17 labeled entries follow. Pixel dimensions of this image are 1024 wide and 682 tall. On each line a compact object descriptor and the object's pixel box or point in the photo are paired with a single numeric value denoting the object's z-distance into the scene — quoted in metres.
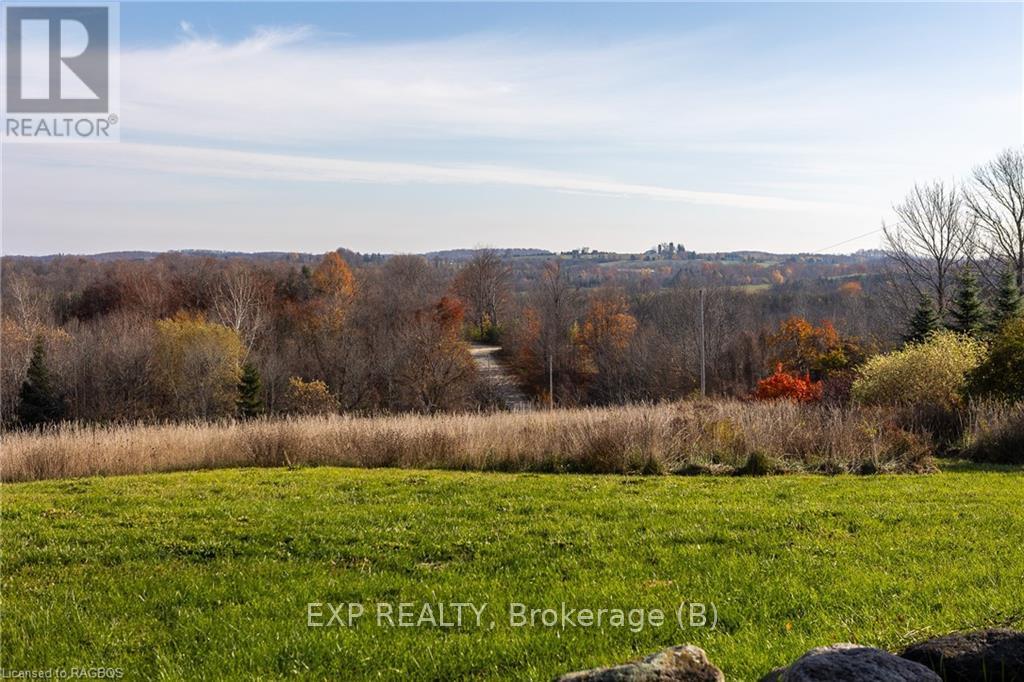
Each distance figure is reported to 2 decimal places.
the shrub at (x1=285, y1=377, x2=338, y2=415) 43.34
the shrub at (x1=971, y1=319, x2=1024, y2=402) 17.69
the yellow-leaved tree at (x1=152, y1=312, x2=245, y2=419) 44.21
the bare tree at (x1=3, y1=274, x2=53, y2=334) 48.66
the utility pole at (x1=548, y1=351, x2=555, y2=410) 54.31
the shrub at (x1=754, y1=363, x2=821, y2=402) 28.10
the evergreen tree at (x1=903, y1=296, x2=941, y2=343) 33.47
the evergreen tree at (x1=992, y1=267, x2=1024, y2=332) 31.25
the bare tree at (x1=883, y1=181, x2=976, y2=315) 47.12
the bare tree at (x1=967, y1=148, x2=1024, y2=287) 44.31
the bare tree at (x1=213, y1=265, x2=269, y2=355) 51.78
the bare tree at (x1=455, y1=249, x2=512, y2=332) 77.38
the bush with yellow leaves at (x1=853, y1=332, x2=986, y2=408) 20.03
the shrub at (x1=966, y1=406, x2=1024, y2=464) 14.70
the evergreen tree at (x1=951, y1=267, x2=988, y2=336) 32.94
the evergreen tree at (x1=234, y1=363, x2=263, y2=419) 40.81
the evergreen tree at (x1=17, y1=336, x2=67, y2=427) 39.16
